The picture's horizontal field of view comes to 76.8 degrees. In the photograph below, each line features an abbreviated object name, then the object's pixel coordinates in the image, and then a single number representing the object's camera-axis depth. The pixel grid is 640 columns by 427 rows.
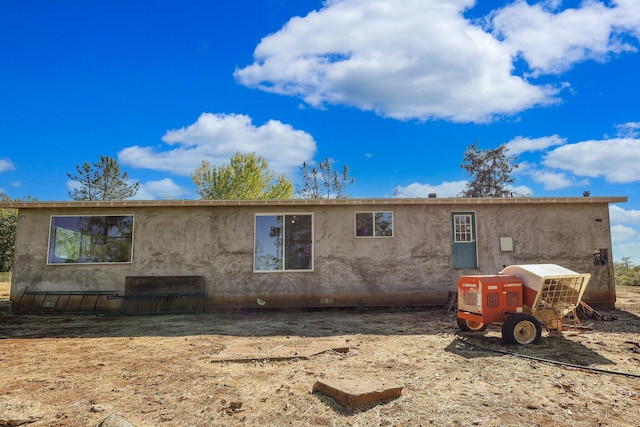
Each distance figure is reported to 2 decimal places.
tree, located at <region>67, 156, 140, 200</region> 31.52
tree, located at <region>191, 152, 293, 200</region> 32.75
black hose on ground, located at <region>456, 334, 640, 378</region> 4.44
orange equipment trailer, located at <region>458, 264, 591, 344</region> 6.02
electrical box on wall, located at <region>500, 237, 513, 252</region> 10.15
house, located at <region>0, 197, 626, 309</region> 9.95
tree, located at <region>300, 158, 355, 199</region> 32.31
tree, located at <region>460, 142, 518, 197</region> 27.86
